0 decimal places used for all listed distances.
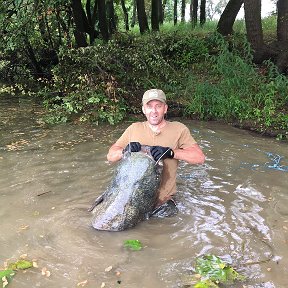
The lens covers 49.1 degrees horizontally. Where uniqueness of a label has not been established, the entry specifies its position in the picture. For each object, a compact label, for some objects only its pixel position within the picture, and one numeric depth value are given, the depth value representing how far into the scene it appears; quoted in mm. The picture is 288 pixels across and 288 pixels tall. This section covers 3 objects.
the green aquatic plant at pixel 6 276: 2570
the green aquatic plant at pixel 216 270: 2555
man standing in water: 3244
